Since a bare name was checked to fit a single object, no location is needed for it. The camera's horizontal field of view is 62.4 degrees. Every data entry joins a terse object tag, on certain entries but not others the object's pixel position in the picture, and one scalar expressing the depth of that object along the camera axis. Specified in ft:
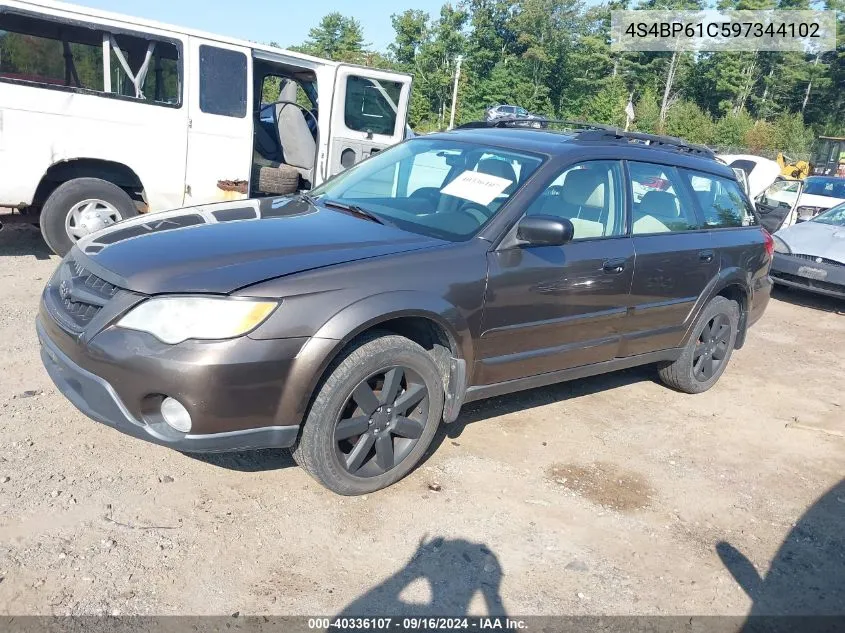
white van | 19.80
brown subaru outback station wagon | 8.96
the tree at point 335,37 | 185.37
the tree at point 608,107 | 147.95
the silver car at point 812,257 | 27.50
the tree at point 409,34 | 171.12
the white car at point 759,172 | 31.04
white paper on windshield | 12.09
